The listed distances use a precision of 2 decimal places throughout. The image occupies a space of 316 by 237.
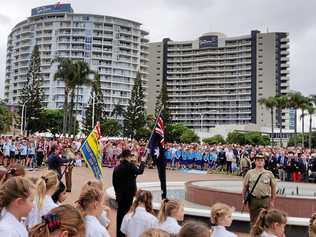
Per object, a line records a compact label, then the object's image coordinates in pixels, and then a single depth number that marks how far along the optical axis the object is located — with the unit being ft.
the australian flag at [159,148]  40.93
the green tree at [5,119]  216.37
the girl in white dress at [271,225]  16.20
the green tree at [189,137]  355.36
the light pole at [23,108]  227.14
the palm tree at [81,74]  180.14
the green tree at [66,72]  179.38
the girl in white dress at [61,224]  9.82
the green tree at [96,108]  254.88
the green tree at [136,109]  243.81
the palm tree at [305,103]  259.39
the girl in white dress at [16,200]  12.14
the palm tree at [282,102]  264.31
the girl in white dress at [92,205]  14.71
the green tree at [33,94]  223.10
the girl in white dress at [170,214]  18.12
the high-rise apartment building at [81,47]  472.85
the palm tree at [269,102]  270.51
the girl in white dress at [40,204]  17.72
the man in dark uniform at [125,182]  27.89
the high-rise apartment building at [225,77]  485.97
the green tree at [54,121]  356.79
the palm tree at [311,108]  260.42
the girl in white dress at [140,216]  19.97
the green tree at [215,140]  386.69
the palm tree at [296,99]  260.42
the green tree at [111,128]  316.60
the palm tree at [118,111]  388.37
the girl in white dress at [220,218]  17.34
